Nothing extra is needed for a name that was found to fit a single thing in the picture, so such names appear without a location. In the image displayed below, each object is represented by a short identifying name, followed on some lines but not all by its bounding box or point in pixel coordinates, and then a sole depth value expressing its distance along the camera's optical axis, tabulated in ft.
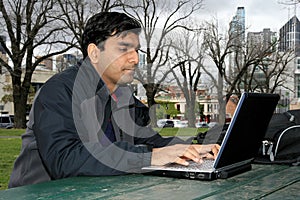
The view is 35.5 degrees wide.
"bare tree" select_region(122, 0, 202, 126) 99.97
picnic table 4.92
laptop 5.90
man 6.16
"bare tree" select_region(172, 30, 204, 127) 103.35
